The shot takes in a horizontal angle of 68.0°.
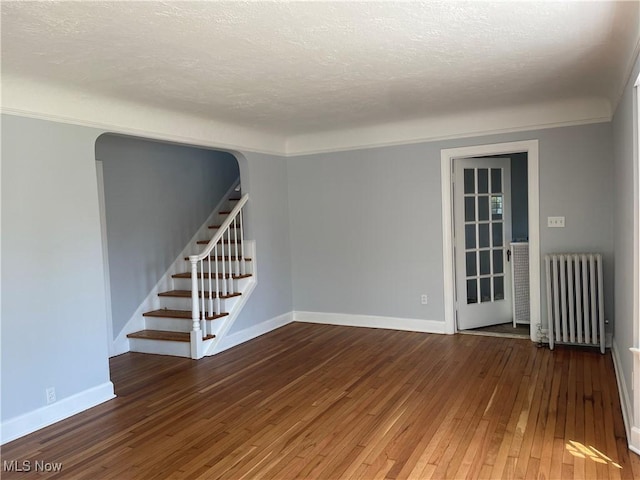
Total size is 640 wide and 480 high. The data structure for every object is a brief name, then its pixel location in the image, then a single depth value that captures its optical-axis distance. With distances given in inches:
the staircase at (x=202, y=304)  187.0
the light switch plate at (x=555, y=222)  184.7
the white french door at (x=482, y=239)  209.2
